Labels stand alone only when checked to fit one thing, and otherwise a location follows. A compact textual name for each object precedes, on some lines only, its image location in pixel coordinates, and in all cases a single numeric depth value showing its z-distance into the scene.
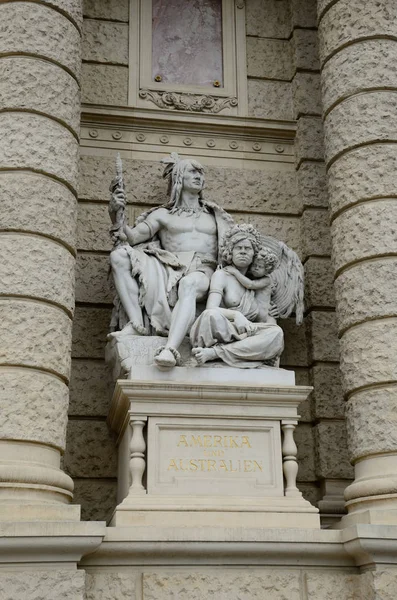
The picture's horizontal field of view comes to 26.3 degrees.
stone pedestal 8.02
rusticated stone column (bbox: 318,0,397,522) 8.38
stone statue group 8.79
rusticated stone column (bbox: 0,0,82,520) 7.64
